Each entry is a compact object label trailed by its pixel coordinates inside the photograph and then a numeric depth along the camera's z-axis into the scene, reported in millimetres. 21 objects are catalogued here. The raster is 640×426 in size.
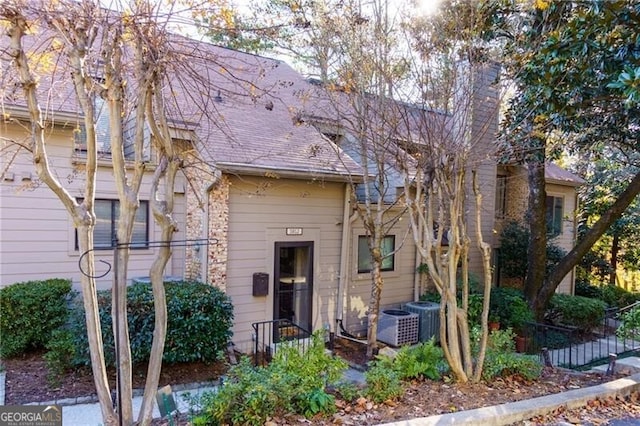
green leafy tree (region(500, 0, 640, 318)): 5699
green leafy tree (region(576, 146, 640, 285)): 16375
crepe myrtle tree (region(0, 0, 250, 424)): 3502
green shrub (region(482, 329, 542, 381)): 5473
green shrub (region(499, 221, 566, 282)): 12664
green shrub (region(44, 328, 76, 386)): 5938
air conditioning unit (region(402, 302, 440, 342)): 9312
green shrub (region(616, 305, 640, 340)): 6876
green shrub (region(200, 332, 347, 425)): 3730
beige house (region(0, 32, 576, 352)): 6887
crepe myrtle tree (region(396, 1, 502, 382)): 5297
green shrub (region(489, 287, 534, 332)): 10305
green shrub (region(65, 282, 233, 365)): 5984
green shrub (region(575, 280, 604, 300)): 15537
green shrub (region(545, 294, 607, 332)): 11570
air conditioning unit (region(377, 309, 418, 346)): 8938
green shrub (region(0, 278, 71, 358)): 6426
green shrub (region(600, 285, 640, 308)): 15167
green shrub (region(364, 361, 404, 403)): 4488
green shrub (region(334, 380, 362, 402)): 4512
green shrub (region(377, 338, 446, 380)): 5316
